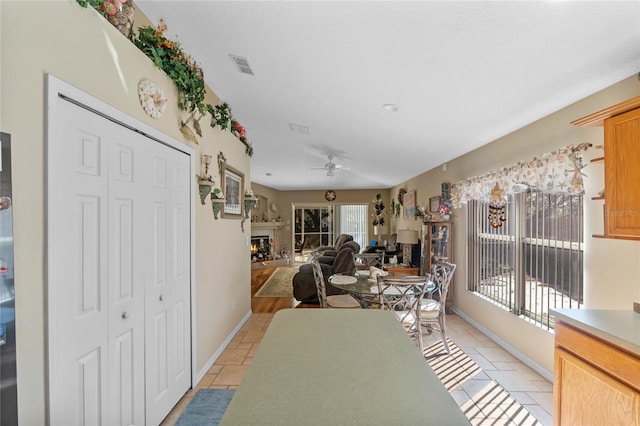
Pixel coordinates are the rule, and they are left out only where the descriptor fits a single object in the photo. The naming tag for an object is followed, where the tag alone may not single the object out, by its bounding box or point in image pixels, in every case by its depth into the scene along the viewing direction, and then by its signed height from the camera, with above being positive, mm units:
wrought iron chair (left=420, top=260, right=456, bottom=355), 2932 -1031
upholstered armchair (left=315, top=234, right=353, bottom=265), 5801 -944
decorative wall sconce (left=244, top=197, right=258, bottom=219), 3943 +149
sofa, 4277 -1022
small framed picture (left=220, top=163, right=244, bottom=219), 3152 +298
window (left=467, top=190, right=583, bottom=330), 2322 -432
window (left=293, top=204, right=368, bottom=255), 9352 -343
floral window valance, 2113 +336
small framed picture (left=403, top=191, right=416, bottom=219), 6137 +202
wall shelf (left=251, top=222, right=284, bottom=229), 8141 -327
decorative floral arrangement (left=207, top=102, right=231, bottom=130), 2852 +1015
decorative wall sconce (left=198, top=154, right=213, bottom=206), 2500 +291
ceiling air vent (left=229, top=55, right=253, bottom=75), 2256 +1266
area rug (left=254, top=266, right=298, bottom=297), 5379 -1530
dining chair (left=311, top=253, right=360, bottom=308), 3254 -1055
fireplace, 8289 -998
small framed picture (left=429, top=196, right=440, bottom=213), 4796 +165
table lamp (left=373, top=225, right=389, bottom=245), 8797 -524
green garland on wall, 1700 +1035
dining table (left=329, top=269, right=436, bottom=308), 2861 -784
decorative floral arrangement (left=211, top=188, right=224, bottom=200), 2772 +206
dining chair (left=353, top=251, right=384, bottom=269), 4547 -774
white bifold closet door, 1173 -305
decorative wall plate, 1704 +745
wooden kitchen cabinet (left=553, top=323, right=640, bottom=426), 1258 -854
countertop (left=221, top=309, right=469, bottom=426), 642 -469
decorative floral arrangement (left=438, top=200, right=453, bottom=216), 4332 +65
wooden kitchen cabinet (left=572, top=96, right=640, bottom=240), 1464 +246
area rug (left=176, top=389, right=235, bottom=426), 1982 -1472
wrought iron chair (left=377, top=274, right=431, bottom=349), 2621 -822
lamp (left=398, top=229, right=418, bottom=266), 5191 -511
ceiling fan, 5223 +896
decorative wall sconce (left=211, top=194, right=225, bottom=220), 2795 +97
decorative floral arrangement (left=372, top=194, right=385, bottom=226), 8859 +64
